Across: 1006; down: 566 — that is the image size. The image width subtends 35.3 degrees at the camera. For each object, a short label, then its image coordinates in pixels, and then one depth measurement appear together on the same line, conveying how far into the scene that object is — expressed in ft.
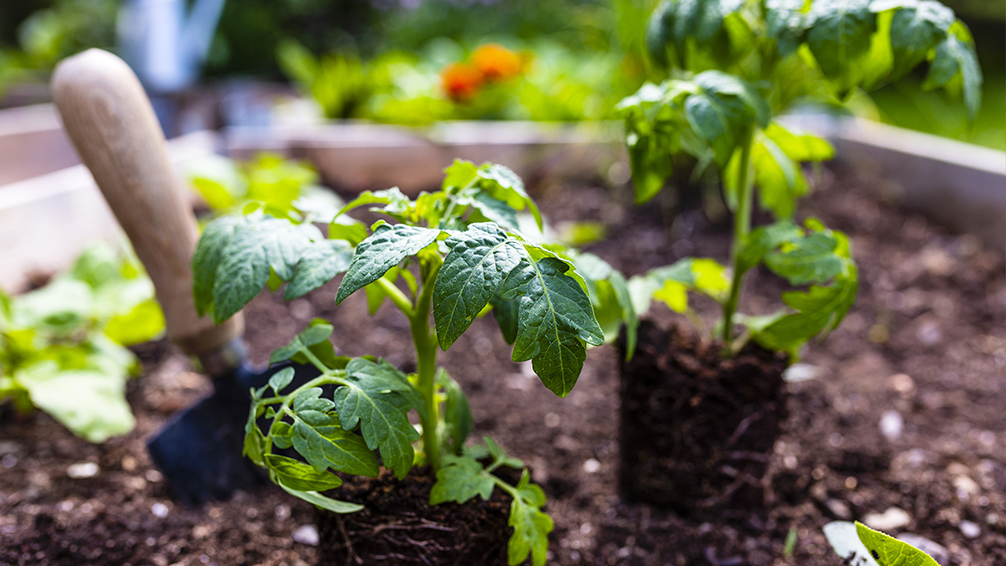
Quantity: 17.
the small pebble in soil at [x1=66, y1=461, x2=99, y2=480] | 2.13
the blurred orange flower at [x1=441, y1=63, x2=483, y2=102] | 4.19
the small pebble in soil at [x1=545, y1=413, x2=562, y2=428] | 2.25
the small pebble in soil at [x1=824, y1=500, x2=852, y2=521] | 2.06
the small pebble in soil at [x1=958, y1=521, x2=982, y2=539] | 2.01
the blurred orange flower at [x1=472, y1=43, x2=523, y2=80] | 4.24
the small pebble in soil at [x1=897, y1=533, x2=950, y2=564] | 1.96
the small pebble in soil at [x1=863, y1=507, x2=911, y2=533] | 2.04
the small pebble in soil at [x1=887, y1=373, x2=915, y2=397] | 2.35
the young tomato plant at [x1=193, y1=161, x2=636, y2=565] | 1.68
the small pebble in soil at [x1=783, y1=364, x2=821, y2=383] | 2.15
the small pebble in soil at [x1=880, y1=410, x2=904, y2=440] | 2.23
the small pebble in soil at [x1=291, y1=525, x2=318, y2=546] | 2.01
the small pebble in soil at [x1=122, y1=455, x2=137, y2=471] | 2.14
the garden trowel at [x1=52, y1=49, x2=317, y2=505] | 1.93
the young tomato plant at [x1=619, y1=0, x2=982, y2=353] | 1.83
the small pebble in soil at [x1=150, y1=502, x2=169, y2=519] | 2.05
